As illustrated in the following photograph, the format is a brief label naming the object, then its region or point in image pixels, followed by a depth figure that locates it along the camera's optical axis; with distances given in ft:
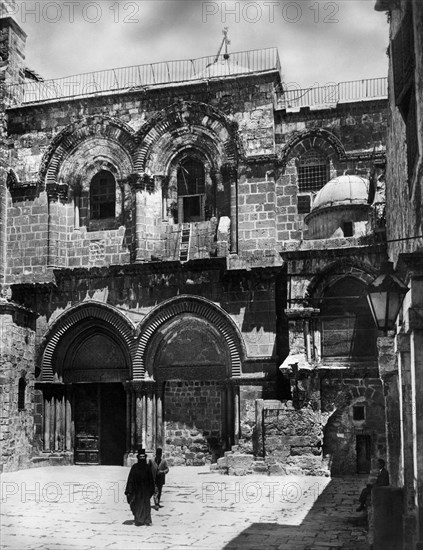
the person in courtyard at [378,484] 36.09
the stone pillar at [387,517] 29.48
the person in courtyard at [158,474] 44.49
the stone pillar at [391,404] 38.14
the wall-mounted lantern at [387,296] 29.12
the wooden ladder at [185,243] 72.90
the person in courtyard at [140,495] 39.88
